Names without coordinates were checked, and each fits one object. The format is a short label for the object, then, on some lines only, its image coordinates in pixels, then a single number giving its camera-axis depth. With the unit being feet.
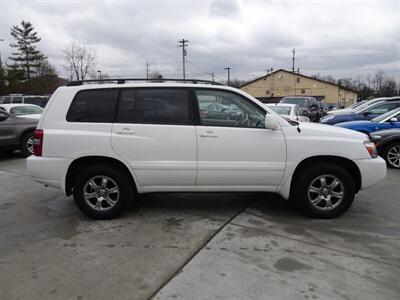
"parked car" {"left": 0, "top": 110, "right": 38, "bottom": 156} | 34.37
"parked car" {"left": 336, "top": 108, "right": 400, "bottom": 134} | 31.89
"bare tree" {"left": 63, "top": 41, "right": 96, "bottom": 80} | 184.96
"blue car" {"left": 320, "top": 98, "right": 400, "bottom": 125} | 43.21
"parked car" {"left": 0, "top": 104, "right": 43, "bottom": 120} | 43.46
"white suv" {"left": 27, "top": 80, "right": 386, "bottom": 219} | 16.31
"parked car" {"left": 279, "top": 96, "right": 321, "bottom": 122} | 64.10
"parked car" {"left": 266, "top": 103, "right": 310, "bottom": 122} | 41.64
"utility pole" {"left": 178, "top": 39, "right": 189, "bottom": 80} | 189.26
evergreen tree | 200.13
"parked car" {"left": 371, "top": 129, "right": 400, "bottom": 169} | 29.19
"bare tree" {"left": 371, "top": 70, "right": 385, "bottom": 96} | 363.93
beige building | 242.58
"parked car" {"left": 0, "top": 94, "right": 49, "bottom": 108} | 80.33
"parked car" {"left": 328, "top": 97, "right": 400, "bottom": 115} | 48.91
